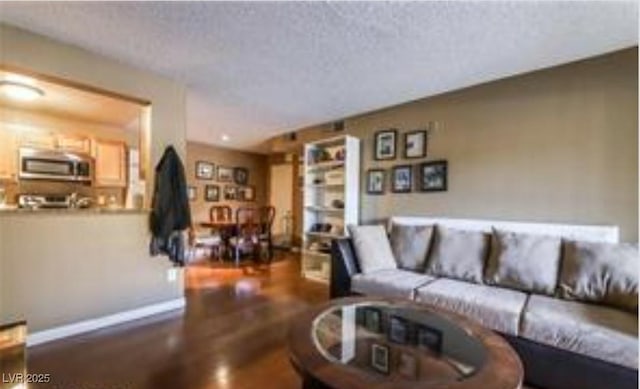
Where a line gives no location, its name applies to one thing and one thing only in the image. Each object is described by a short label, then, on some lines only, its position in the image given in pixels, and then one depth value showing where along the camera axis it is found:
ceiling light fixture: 3.12
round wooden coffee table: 1.28
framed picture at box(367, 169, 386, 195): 4.52
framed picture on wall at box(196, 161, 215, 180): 7.20
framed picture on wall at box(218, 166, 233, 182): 7.63
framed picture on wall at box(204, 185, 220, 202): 7.36
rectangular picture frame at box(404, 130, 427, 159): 4.08
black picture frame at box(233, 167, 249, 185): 7.91
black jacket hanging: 3.19
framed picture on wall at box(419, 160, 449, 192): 3.87
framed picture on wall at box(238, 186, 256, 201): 8.00
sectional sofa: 1.90
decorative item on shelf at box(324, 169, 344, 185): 4.77
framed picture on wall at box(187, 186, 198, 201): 7.03
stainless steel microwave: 4.41
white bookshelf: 4.64
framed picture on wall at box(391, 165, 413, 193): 4.21
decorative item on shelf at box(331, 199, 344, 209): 4.82
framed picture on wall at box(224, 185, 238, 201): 7.74
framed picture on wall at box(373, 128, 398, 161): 4.38
